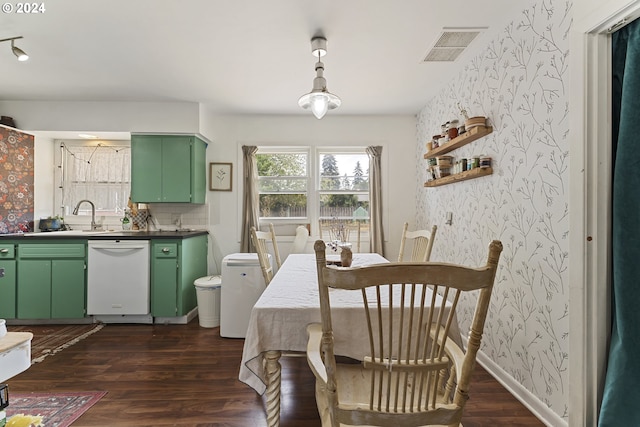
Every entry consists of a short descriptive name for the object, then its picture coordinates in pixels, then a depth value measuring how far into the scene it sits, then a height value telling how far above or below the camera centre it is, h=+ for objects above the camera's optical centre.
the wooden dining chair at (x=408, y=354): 0.90 -0.46
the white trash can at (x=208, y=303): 3.38 -0.96
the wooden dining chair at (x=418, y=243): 2.63 -0.25
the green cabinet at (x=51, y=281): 3.29 -0.71
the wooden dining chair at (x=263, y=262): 2.27 -0.36
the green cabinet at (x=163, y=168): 3.70 +0.53
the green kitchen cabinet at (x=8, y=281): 3.25 -0.71
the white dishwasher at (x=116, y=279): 3.33 -0.70
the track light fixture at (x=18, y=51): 2.28 +1.17
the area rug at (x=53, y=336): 2.72 -1.19
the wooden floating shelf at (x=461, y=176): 2.42 +0.33
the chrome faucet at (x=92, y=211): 4.04 +0.02
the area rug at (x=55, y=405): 1.84 -1.20
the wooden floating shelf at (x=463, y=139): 2.43 +0.63
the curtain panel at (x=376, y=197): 4.07 +0.21
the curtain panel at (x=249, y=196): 4.05 +0.23
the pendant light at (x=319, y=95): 2.26 +0.85
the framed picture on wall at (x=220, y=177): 4.13 +0.48
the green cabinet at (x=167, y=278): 3.40 -0.70
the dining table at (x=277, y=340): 1.39 -0.56
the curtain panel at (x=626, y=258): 1.06 -0.15
